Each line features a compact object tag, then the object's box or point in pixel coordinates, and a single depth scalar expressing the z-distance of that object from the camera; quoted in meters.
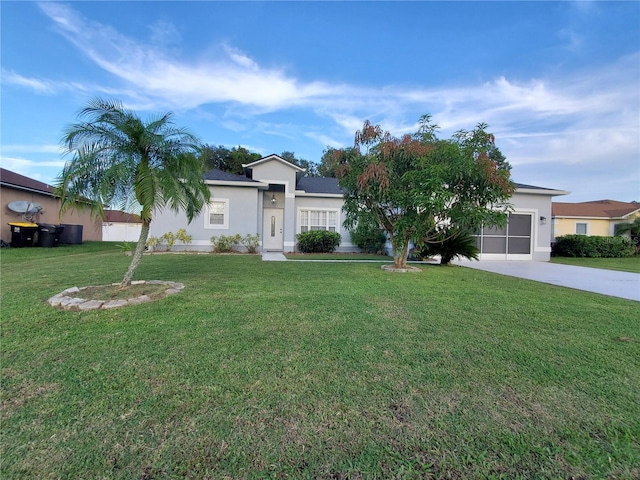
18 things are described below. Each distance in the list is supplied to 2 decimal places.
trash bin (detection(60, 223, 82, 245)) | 16.50
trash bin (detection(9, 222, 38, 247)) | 13.72
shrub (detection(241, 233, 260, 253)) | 13.97
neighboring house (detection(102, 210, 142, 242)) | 26.78
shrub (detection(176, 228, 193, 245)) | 13.34
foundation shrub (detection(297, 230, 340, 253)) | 14.66
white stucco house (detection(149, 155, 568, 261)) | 13.70
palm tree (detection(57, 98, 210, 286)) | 5.18
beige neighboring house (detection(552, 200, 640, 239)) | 22.67
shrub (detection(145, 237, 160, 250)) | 13.06
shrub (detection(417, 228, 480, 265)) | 10.75
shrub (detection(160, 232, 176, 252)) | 13.31
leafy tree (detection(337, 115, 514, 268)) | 7.75
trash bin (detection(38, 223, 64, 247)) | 14.42
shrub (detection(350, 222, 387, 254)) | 14.65
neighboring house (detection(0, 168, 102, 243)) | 14.06
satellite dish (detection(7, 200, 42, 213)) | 14.27
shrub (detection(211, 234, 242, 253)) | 13.62
